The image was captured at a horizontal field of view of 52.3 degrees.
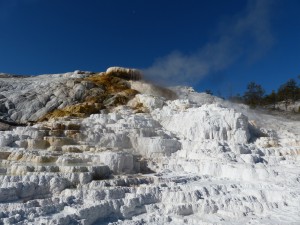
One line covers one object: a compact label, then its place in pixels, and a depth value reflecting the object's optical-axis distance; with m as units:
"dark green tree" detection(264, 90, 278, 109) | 43.25
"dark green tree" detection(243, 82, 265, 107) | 44.31
